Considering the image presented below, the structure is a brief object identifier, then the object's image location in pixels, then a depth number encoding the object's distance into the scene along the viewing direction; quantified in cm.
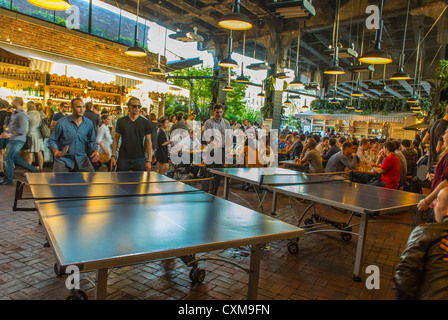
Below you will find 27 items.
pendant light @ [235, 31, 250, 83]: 1201
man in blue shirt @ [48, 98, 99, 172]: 471
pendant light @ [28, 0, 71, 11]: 393
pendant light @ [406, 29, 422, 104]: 1355
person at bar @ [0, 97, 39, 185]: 680
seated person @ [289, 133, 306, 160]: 914
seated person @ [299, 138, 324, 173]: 682
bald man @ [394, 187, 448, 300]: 163
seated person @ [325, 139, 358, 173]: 635
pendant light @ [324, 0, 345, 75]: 695
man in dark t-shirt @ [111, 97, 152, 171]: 509
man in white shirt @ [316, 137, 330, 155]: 962
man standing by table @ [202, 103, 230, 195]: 660
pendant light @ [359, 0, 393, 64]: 519
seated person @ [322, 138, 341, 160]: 820
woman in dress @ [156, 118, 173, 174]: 786
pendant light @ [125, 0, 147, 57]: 685
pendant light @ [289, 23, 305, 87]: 1010
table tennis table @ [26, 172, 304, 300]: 164
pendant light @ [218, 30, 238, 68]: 756
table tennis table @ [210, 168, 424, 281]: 334
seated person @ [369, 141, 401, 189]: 611
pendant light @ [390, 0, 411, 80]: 778
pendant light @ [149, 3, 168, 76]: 1147
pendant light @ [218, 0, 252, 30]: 475
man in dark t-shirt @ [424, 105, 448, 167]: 495
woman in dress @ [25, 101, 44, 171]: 781
